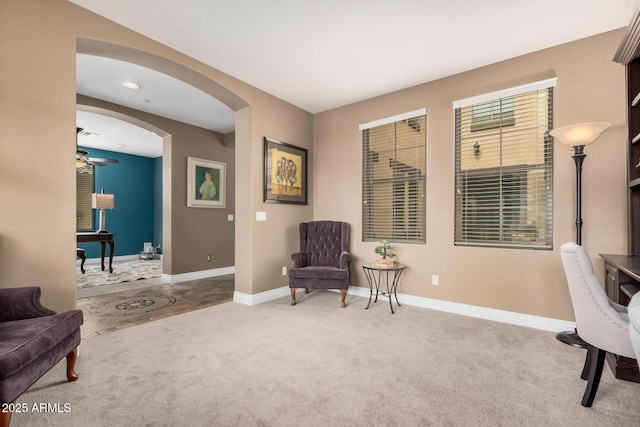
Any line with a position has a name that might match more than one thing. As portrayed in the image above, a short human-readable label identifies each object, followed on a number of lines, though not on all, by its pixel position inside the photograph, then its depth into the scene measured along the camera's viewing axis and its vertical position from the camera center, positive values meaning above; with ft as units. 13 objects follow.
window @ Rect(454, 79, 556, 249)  10.01 +1.61
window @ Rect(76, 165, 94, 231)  23.68 +1.08
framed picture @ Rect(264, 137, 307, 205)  13.57 +1.93
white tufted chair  5.24 -1.89
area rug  17.24 -4.01
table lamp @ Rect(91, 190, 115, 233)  20.35 +0.72
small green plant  12.31 -1.48
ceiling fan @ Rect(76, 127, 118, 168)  15.70 +2.99
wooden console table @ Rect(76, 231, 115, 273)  18.18 -1.65
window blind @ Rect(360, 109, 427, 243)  12.64 +1.56
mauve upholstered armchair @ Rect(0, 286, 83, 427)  4.58 -2.21
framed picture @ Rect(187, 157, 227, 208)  18.30 +1.90
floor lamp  8.04 +1.98
